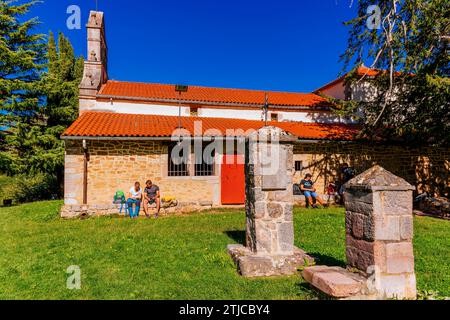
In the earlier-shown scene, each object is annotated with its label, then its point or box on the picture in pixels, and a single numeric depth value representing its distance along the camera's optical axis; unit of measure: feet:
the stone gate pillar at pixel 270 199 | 15.28
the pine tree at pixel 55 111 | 47.03
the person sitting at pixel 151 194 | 31.35
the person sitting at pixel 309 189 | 35.68
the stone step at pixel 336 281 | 10.25
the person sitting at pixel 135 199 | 30.98
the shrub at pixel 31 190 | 53.36
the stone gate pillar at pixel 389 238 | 10.89
